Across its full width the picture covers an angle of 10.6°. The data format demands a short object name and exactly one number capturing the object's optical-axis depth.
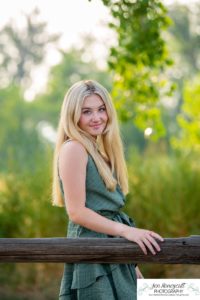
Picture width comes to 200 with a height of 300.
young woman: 4.76
